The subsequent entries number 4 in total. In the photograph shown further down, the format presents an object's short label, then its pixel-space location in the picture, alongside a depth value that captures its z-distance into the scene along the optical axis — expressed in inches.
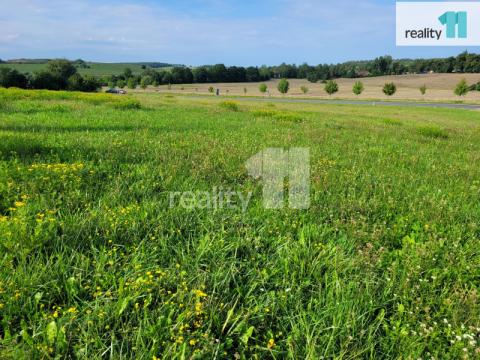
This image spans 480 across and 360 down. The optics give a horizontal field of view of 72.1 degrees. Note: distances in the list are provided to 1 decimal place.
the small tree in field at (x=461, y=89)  2522.1
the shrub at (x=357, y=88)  2817.4
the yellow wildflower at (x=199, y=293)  100.1
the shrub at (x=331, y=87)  2999.5
